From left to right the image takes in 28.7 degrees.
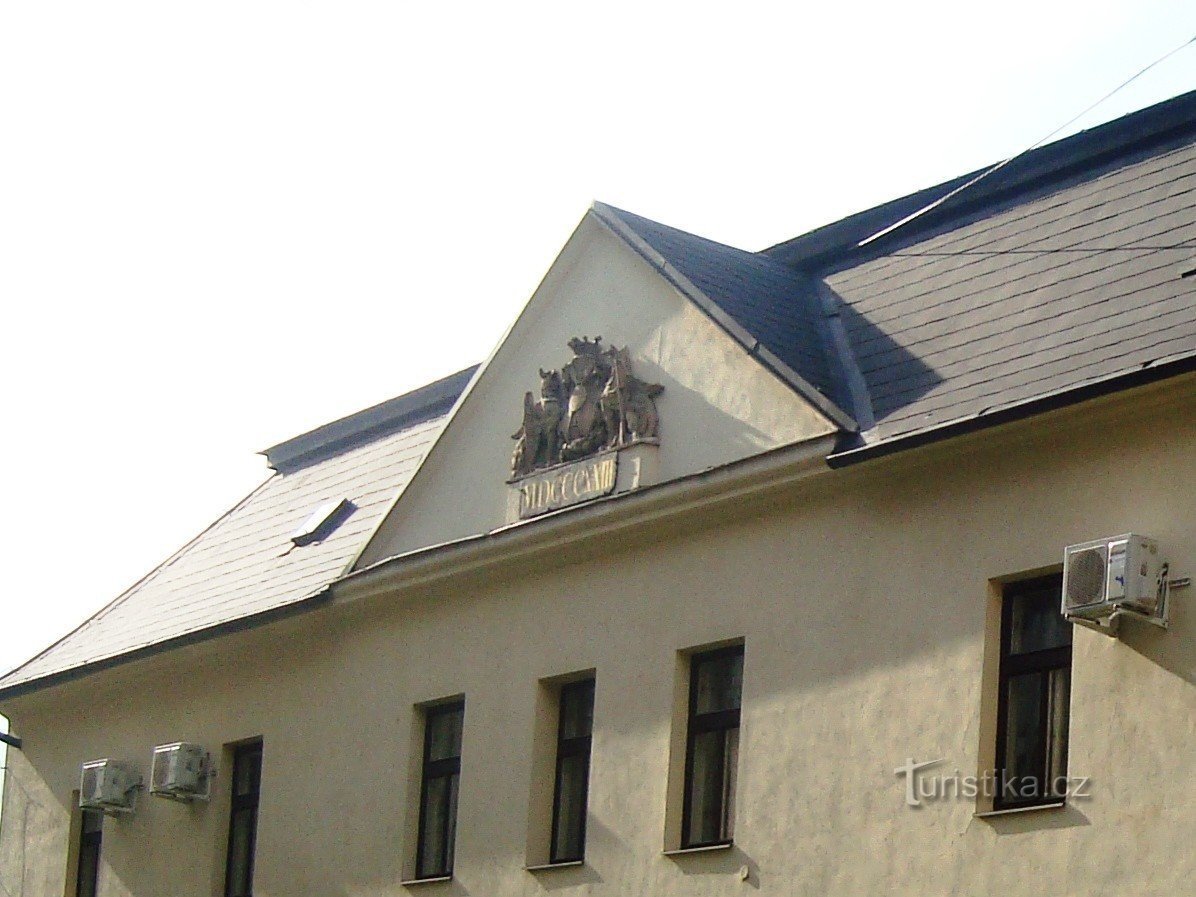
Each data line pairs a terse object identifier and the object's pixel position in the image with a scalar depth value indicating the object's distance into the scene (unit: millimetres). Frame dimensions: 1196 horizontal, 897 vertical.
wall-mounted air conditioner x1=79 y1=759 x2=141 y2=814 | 24328
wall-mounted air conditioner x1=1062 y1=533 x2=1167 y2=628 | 13922
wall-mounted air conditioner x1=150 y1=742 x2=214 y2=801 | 23328
